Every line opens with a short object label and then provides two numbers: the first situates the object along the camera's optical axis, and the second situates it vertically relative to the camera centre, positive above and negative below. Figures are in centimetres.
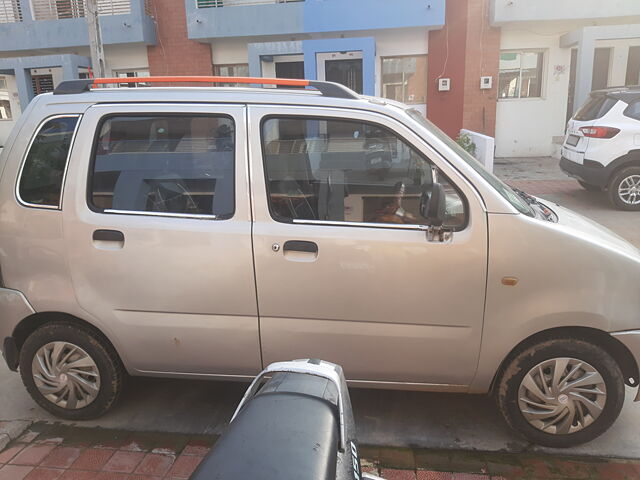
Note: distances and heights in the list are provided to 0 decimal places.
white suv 840 -85
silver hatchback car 277 -82
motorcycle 133 -92
